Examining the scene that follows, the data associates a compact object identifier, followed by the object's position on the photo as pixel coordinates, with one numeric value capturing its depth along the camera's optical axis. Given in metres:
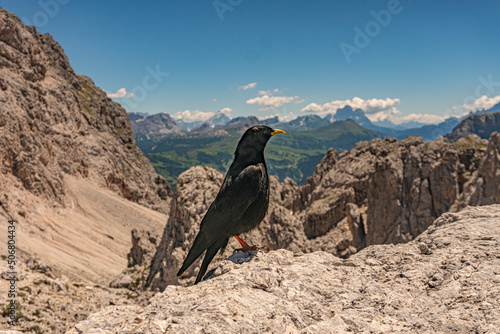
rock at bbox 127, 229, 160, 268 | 31.30
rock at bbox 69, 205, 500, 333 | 4.55
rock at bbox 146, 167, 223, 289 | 18.30
